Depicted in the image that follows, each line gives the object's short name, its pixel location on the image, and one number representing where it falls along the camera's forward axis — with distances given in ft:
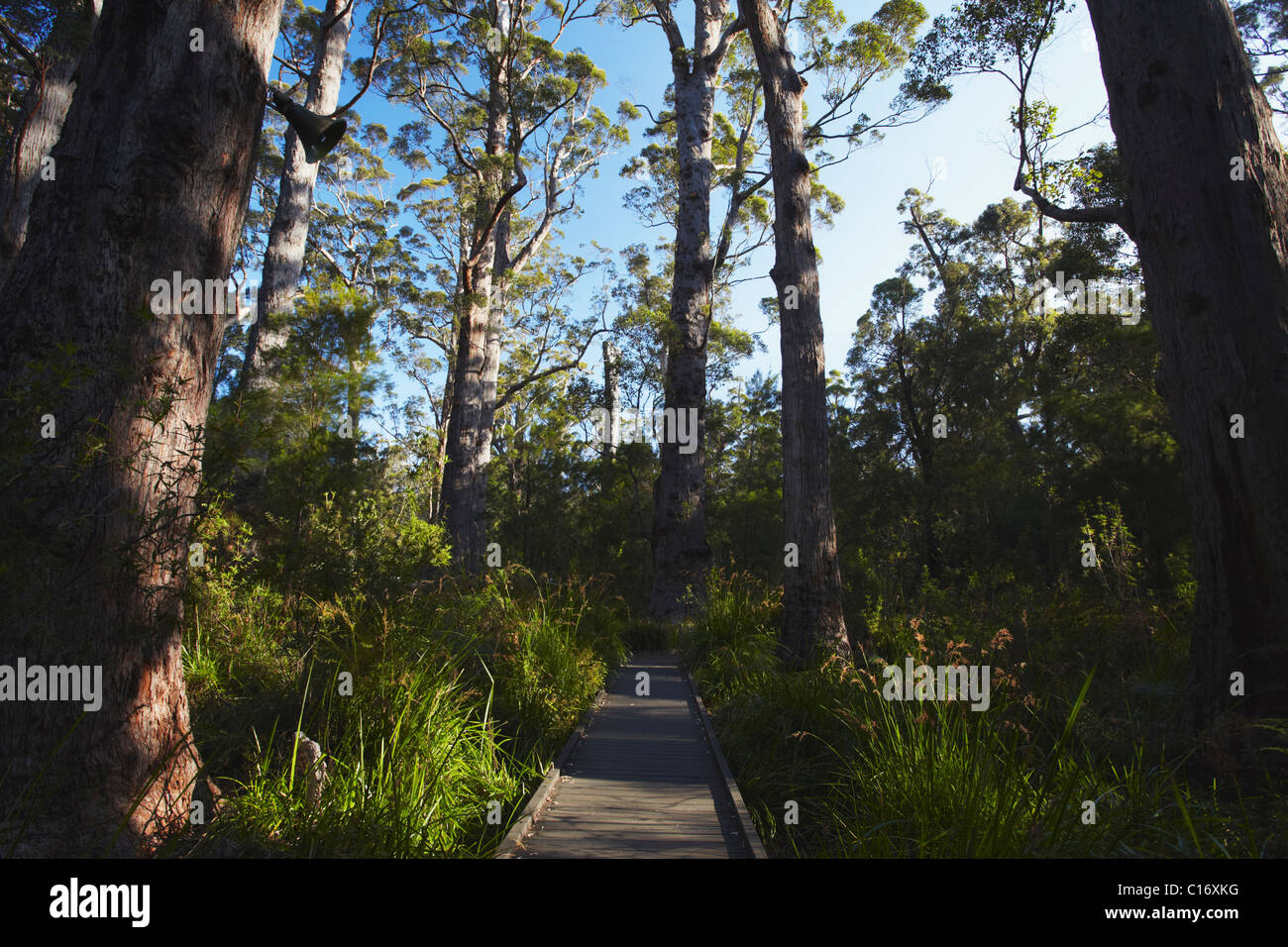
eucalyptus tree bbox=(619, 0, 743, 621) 41.86
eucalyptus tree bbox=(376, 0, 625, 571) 46.96
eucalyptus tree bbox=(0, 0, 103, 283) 26.07
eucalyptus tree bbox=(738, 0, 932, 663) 23.53
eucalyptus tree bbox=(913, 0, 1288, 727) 13.28
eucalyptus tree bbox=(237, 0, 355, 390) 36.04
